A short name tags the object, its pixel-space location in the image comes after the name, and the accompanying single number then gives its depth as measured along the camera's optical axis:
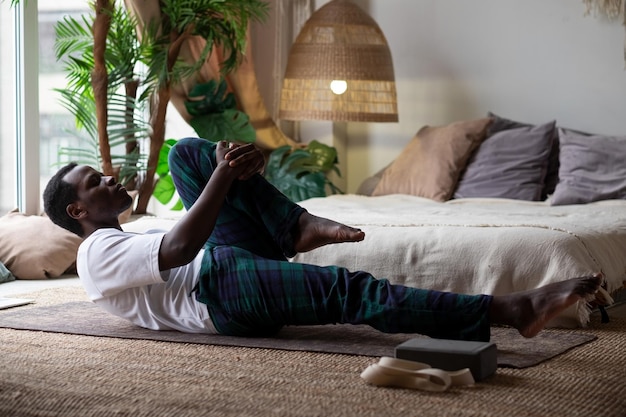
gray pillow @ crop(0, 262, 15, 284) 4.13
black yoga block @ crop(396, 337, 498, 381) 2.22
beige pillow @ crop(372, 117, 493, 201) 4.93
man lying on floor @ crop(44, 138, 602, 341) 2.47
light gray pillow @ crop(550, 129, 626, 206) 4.53
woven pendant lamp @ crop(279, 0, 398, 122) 5.22
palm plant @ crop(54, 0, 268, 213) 4.75
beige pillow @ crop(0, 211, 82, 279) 4.22
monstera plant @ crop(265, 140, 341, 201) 5.20
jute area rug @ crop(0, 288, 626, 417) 2.01
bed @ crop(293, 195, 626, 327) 2.99
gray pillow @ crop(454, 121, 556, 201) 4.77
